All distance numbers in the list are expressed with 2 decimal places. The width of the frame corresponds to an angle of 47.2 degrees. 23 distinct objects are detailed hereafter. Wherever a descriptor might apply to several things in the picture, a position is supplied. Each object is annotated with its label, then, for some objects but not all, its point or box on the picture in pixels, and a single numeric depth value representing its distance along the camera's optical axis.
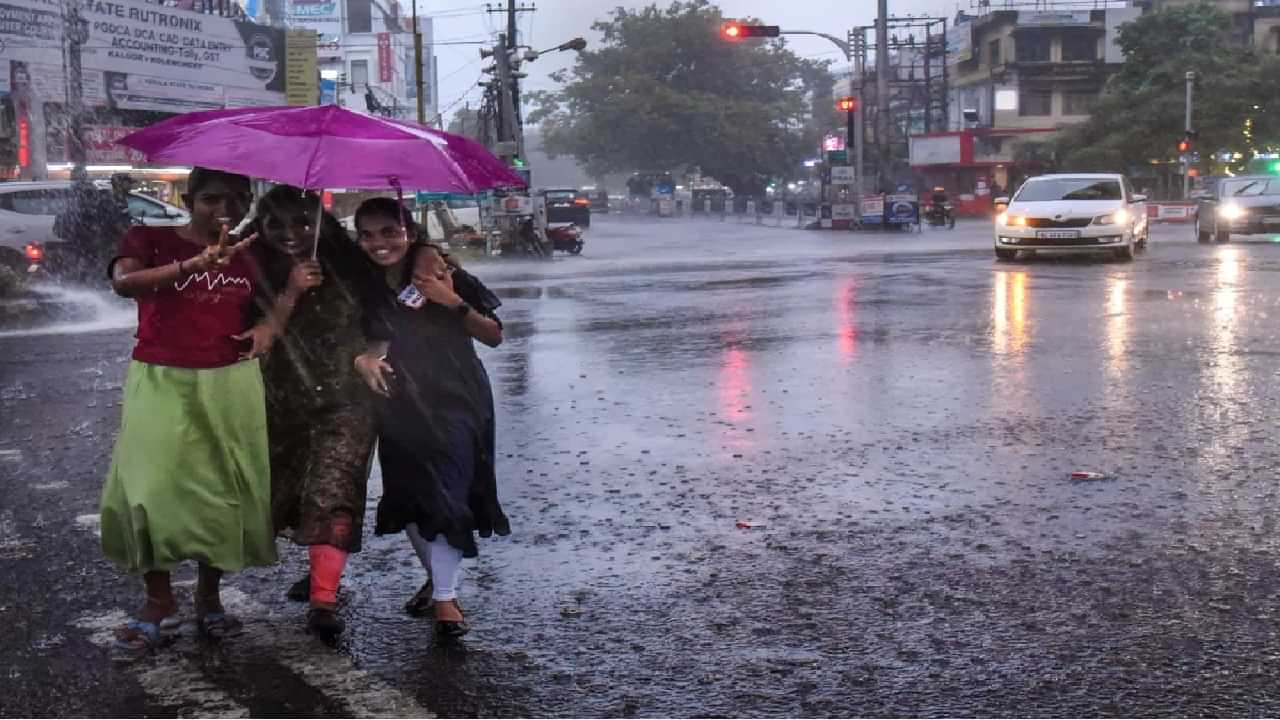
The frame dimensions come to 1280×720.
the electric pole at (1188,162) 52.53
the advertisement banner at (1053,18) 70.81
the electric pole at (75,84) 22.69
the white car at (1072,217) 24.41
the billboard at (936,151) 69.19
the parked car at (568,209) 54.66
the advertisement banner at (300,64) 40.22
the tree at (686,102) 82.50
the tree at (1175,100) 56.34
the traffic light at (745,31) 37.28
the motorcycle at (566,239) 35.28
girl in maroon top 4.54
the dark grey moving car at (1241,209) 30.92
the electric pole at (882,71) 43.47
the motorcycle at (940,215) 49.00
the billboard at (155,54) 31.45
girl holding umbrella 4.73
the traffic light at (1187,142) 51.69
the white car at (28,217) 20.57
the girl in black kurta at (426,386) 4.72
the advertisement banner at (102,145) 34.03
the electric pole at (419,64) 41.75
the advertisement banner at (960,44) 75.62
